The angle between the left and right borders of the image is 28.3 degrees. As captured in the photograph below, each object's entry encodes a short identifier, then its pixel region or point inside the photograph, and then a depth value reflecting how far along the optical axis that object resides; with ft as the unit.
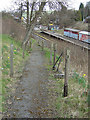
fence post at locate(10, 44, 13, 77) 23.11
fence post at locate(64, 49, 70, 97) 17.20
